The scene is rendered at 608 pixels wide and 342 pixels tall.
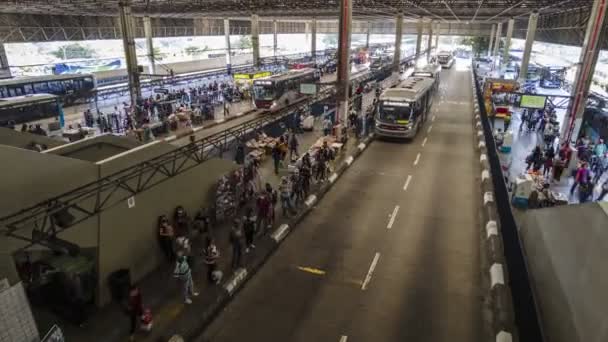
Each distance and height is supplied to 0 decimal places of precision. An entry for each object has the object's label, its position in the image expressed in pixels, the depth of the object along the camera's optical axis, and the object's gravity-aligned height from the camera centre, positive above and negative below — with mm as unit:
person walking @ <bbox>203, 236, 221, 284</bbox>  10664 -5832
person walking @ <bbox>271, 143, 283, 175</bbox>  19719 -5835
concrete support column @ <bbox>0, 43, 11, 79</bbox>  35281 -3191
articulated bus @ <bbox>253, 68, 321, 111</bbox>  33188 -4673
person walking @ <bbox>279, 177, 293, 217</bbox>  14484 -5674
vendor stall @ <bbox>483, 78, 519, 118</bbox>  31875 -4677
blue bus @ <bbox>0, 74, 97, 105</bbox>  27188 -4115
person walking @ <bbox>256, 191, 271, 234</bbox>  13328 -5660
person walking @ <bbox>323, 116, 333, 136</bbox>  26125 -5815
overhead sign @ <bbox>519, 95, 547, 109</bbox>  24938 -3774
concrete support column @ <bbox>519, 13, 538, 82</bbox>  42216 -847
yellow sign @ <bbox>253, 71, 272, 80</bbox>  39875 -3986
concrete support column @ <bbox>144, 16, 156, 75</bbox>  48062 -410
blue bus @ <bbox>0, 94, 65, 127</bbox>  23912 -4872
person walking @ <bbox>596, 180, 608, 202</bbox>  16984 -6158
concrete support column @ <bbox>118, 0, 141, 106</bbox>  27797 -811
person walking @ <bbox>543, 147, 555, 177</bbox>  19969 -5843
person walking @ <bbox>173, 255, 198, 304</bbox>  9623 -5729
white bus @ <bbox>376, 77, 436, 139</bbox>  23984 -4473
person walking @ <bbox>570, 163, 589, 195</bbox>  17408 -5735
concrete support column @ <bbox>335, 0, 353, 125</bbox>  22766 -1376
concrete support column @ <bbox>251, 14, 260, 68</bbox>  47969 -1042
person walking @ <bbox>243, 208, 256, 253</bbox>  12258 -5732
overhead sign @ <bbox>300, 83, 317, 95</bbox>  25203 -3284
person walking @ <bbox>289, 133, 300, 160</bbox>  21344 -5790
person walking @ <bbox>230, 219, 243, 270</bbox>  11238 -5755
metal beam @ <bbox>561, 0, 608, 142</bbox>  20422 -1652
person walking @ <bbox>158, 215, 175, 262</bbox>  11570 -5713
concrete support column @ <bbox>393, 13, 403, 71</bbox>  46031 -647
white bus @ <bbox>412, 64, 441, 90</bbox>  36688 -3318
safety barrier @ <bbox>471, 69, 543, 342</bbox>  8469 -6214
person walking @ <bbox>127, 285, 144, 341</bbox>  8766 -5894
